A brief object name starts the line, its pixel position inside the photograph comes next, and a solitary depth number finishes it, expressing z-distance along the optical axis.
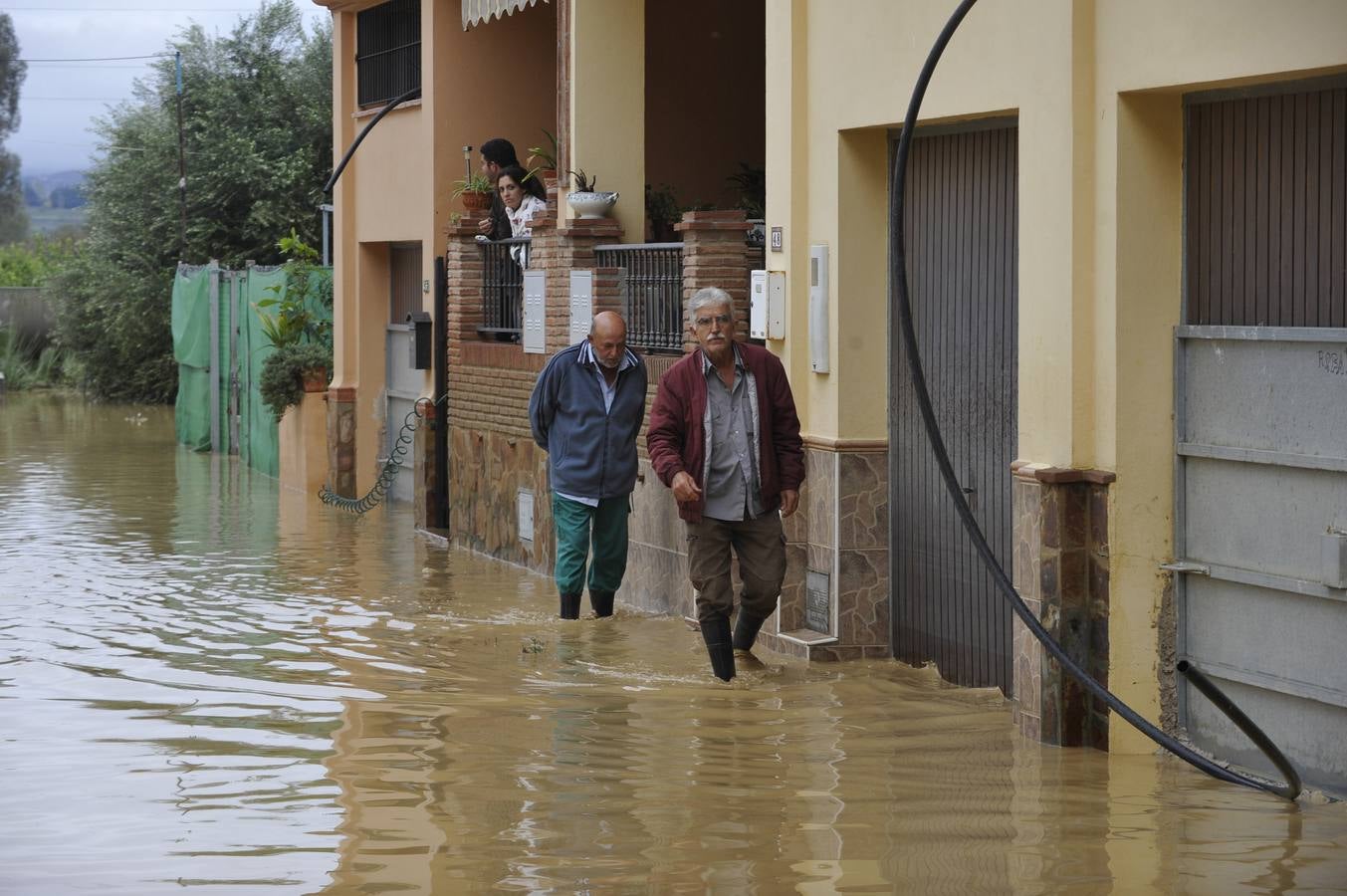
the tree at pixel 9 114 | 109.75
